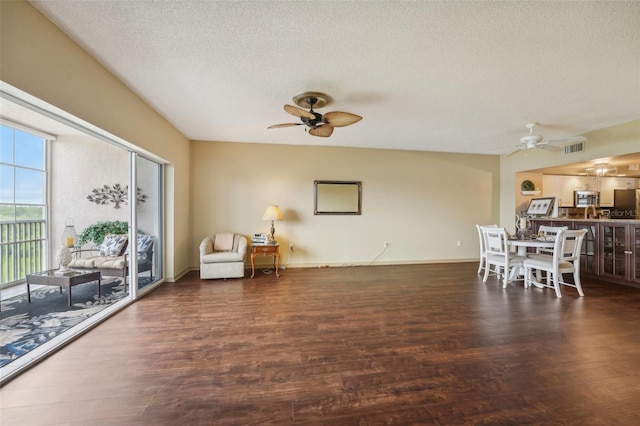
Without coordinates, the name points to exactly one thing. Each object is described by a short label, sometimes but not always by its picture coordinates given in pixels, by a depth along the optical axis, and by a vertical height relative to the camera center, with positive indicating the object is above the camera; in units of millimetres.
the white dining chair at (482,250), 4725 -672
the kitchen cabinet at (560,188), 6242 +604
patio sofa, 3777 -599
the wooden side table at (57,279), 3066 -720
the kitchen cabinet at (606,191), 6457 +528
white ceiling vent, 4633 +1181
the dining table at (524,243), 3883 -462
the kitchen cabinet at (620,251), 4215 -652
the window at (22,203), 3552 +230
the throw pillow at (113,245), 4098 -433
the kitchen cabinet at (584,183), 6371 +725
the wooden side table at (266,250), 4961 -647
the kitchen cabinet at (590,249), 4734 -683
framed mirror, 5688 +403
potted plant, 4211 -213
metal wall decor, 4250 +376
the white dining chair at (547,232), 4305 -335
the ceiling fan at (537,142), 3809 +1076
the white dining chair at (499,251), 4145 -635
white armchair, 4527 -788
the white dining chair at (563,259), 3727 -686
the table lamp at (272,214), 5066 +36
